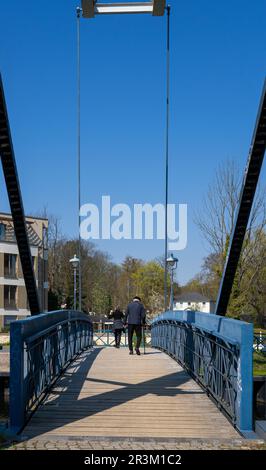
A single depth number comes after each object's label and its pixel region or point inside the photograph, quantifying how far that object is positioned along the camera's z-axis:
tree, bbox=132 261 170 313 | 70.00
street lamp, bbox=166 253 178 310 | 21.48
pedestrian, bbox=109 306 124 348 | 18.28
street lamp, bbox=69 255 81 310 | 23.29
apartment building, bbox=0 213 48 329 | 51.03
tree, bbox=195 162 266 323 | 28.28
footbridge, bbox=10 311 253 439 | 6.55
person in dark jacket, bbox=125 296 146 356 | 13.93
